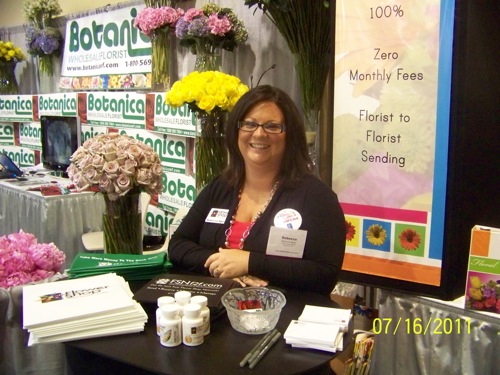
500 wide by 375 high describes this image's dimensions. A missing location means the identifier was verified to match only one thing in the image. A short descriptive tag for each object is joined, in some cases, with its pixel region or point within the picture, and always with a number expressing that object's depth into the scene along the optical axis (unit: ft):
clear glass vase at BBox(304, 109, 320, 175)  8.29
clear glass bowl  3.78
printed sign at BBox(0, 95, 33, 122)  17.52
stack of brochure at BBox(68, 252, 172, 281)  4.89
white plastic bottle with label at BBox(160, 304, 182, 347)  3.53
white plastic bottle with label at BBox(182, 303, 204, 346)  3.54
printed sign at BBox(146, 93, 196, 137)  10.76
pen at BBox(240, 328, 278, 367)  3.33
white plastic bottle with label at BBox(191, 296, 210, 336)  3.66
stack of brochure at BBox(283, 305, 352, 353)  3.51
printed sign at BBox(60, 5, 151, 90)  13.07
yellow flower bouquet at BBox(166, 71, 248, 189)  7.73
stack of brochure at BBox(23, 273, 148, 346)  3.72
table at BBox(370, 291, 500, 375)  5.71
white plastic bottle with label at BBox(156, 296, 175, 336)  3.65
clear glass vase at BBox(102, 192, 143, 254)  6.02
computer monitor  13.82
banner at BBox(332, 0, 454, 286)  6.14
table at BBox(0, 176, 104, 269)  11.66
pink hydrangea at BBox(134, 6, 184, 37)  11.02
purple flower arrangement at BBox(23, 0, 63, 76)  16.12
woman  5.06
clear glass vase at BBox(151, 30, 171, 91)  11.84
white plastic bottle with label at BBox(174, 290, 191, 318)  3.74
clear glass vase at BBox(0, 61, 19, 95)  18.70
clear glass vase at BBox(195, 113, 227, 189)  8.21
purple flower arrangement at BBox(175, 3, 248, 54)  9.48
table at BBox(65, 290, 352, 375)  3.29
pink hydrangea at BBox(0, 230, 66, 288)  4.99
